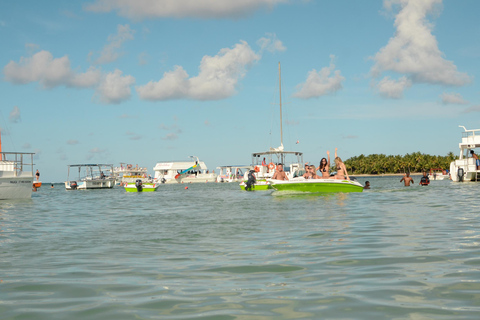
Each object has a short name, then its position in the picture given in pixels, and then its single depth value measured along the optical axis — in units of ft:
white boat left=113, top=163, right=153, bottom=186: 318.24
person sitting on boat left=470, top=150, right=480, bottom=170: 144.32
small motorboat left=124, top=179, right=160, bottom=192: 163.84
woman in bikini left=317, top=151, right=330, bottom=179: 76.95
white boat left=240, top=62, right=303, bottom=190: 150.71
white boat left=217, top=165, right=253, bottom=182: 334.17
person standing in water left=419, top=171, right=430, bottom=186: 123.24
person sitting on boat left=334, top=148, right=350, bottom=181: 81.15
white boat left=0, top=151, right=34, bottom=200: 93.20
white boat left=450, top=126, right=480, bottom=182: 145.28
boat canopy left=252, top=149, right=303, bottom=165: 150.30
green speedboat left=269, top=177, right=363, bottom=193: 80.33
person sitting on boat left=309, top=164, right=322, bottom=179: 86.70
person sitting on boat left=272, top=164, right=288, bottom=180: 90.79
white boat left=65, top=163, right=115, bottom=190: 222.03
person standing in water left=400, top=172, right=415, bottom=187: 115.44
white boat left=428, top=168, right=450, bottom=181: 242.56
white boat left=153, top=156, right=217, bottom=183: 343.46
